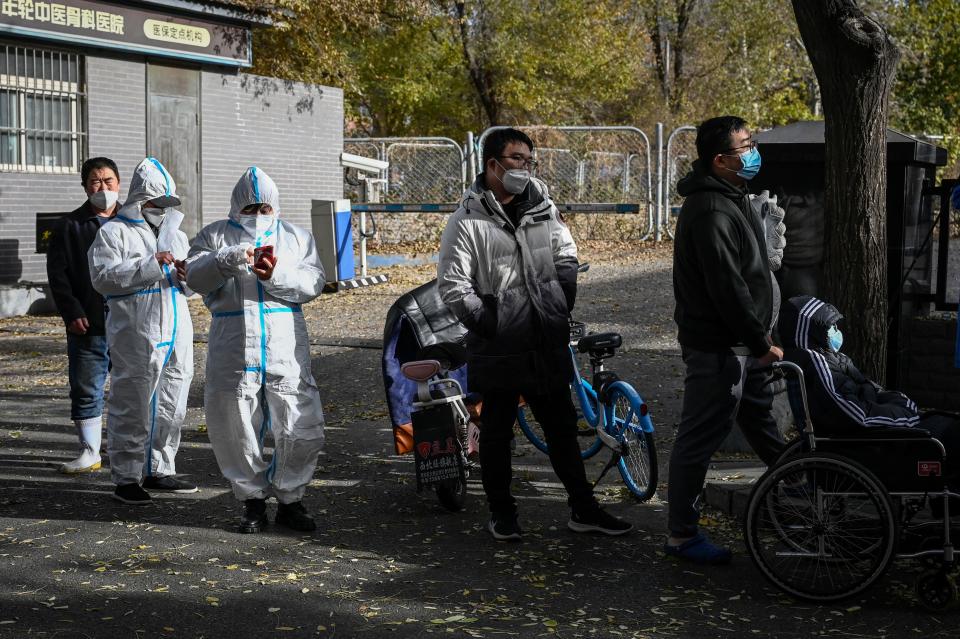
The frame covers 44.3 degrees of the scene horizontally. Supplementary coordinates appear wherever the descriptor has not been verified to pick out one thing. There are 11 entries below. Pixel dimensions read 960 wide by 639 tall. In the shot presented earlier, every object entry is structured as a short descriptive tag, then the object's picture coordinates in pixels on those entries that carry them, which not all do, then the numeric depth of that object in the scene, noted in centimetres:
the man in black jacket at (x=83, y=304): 698
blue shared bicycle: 613
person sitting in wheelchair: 470
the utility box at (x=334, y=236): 1630
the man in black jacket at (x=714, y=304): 492
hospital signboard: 1452
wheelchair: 452
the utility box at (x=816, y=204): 788
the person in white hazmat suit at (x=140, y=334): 636
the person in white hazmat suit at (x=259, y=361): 567
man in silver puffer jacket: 545
